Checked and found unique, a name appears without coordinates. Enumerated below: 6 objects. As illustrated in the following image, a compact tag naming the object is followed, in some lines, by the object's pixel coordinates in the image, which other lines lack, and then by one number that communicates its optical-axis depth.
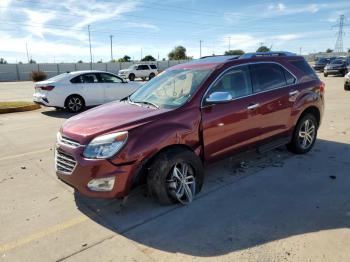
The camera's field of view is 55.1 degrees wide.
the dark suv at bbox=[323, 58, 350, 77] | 30.08
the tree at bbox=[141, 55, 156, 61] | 80.55
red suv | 3.73
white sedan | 12.03
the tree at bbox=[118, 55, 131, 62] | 85.09
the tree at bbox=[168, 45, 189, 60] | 91.50
